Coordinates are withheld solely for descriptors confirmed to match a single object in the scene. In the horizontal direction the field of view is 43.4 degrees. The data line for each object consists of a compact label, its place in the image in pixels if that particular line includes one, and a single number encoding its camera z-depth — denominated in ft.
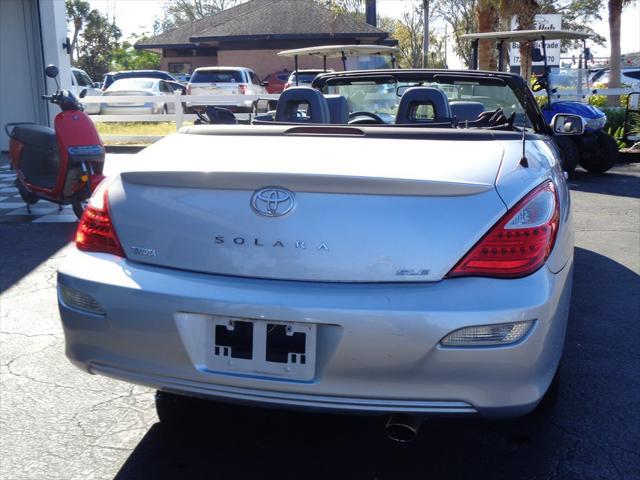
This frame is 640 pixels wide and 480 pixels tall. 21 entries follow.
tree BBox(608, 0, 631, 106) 69.21
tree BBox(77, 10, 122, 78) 158.92
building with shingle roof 112.47
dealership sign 49.11
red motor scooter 25.84
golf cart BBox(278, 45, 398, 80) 30.00
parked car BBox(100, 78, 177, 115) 61.52
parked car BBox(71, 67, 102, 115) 60.75
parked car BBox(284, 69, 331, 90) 69.59
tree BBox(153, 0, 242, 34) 205.50
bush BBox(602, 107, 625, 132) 49.32
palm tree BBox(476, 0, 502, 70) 57.77
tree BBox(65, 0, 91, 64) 167.02
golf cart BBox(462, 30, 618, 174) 33.55
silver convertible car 8.54
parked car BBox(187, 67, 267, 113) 73.36
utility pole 88.20
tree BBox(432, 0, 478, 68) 118.73
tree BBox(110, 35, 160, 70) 166.40
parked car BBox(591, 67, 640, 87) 111.34
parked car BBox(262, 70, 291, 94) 95.76
